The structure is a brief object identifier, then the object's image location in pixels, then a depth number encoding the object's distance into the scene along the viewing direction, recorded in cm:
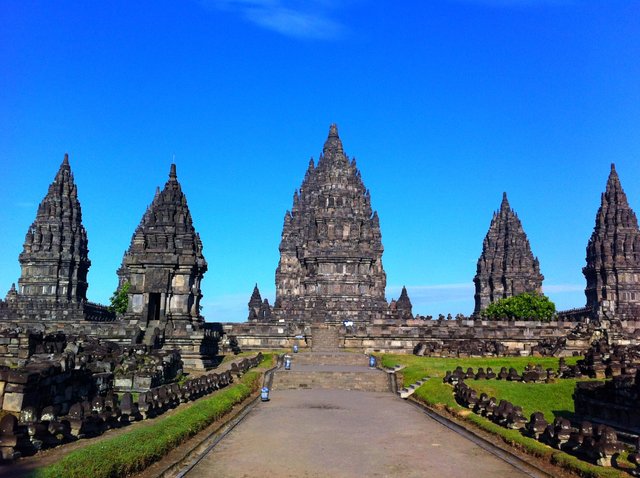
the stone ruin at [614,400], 1590
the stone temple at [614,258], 7881
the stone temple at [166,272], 3738
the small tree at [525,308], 7038
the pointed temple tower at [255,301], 8731
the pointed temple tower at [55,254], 6975
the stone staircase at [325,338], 4250
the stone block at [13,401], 1426
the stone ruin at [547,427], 1194
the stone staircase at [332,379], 2598
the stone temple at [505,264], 9044
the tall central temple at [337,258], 5719
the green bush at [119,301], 6894
